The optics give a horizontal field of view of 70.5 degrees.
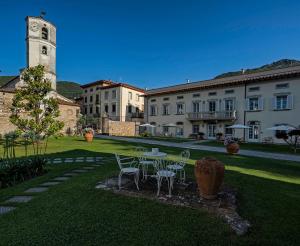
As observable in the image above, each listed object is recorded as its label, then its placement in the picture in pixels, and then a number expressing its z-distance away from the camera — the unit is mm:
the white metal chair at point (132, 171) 4921
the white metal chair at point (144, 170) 5685
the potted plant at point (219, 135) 24722
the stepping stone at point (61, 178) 6141
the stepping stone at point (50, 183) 5668
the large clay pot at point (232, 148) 12540
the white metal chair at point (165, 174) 4553
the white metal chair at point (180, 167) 5359
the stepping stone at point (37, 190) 5109
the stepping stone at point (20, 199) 4533
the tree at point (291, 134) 15820
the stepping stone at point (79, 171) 7172
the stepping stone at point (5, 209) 3963
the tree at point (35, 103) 13547
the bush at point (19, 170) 6127
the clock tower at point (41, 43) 24000
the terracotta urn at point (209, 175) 4152
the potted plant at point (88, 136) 19312
